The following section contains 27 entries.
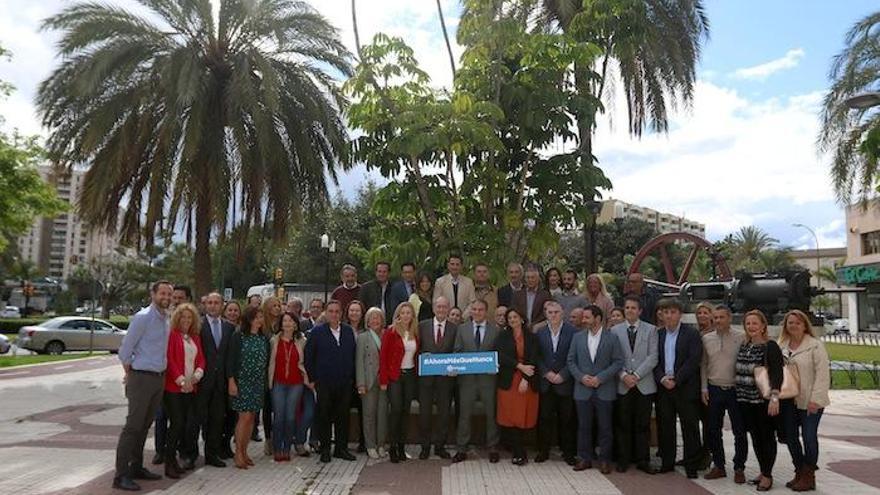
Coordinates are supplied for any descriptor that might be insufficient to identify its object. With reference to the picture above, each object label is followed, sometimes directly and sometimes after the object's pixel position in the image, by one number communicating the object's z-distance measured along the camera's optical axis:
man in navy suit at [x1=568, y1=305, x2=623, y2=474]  7.61
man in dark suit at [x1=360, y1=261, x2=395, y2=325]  9.60
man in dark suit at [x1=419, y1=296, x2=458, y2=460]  8.18
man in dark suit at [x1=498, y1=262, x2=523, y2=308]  9.20
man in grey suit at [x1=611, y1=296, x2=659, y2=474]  7.60
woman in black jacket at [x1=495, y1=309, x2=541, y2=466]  7.96
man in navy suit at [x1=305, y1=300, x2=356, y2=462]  7.95
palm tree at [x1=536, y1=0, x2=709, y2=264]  18.52
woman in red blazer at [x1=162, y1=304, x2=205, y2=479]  7.08
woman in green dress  7.59
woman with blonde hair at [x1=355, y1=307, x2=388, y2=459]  8.09
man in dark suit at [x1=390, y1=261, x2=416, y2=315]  9.52
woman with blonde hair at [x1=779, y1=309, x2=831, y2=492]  6.77
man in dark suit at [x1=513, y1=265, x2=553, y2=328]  8.98
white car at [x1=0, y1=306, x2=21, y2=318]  68.86
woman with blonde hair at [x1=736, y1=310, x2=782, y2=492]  6.91
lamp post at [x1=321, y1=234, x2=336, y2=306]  24.70
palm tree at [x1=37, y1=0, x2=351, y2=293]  15.53
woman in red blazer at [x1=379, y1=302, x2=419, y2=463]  8.03
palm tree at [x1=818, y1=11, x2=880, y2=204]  18.09
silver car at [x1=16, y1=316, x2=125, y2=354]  25.77
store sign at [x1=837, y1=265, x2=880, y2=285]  49.91
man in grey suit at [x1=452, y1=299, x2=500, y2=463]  8.09
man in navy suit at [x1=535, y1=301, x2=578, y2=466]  7.95
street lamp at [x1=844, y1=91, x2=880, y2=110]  11.79
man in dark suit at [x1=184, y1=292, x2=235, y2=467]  7.50
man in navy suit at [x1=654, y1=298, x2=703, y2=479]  7.43
